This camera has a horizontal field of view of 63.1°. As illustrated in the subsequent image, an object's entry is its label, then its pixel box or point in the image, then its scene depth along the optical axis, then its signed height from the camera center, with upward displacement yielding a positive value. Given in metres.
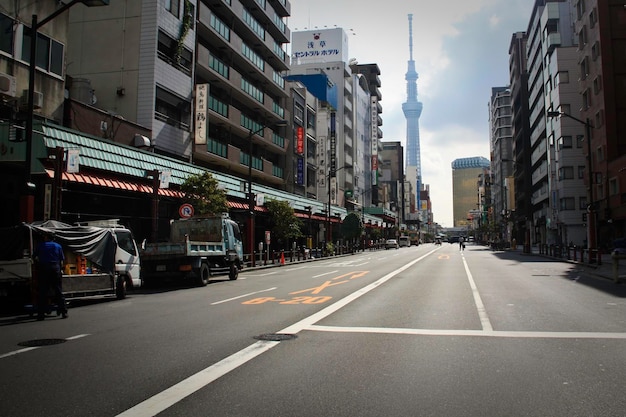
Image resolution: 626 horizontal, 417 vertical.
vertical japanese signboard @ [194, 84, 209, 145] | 34.06 +9.12
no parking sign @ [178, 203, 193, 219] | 23.89 +1.45
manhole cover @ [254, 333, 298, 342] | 8.17 -1.55
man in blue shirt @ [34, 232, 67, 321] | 10.76 -0.68
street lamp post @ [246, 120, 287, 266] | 31.69 +0.98
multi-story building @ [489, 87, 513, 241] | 118.00 +24.16
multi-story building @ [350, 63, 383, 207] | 108.25 +23.73
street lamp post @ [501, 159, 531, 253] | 51.88 -0.12
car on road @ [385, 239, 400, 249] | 85.46 -0.37
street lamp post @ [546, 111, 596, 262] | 30.02 +1.39
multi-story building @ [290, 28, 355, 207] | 85.94 +30.40
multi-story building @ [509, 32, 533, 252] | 92.00 +20.14
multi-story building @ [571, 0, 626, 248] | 44.31 +12.33
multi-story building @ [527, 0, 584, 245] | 62.31 +16.86
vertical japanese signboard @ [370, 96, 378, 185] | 110.81 +22.65
